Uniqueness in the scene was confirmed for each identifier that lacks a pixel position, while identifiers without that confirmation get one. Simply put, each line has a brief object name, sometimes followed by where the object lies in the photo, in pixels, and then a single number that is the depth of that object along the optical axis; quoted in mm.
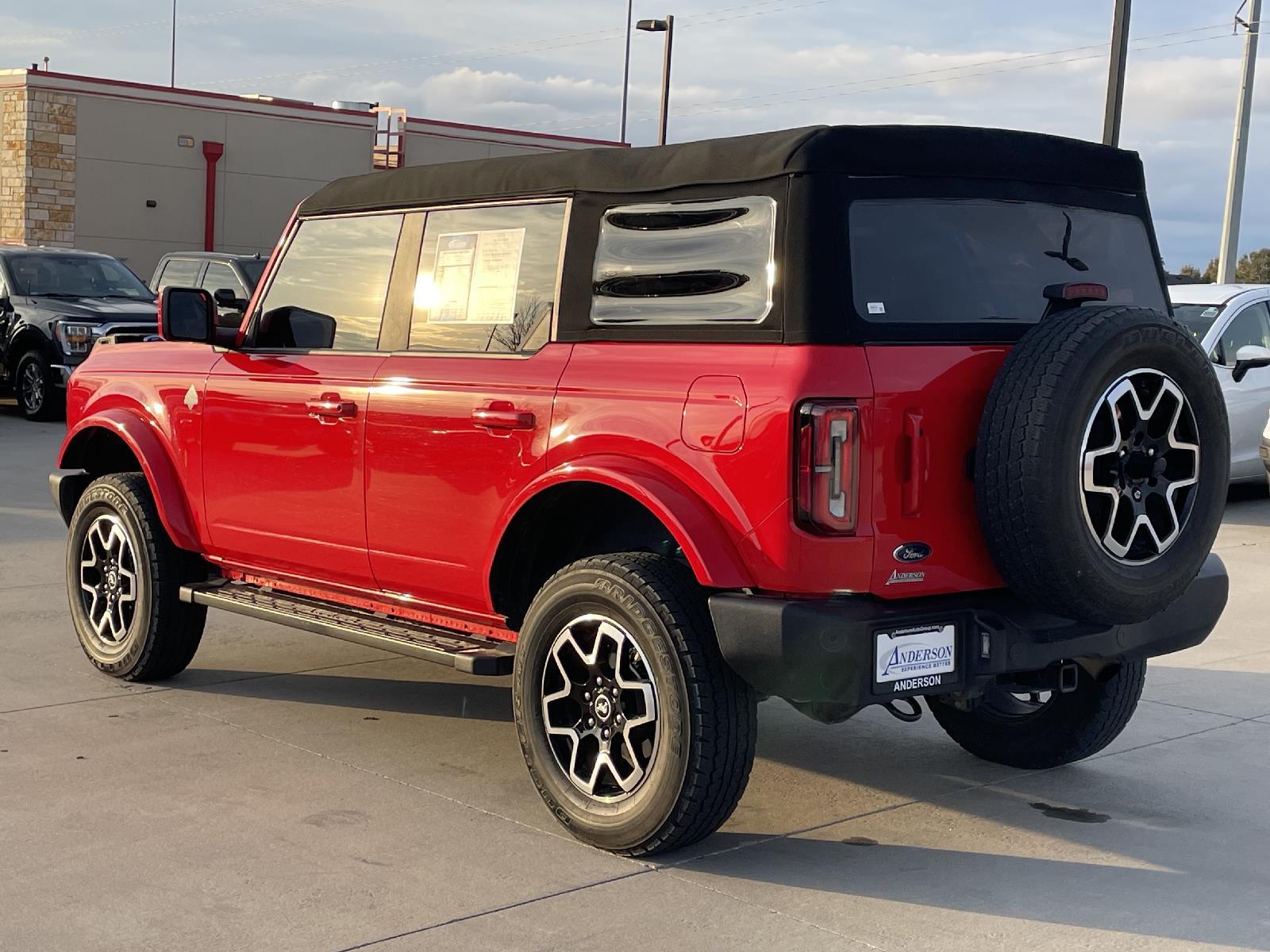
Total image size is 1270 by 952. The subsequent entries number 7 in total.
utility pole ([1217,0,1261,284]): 23672
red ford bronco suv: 4211
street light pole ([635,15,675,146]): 39938
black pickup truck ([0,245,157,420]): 17422
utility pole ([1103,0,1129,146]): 18562
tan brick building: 32250
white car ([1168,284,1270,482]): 12633
